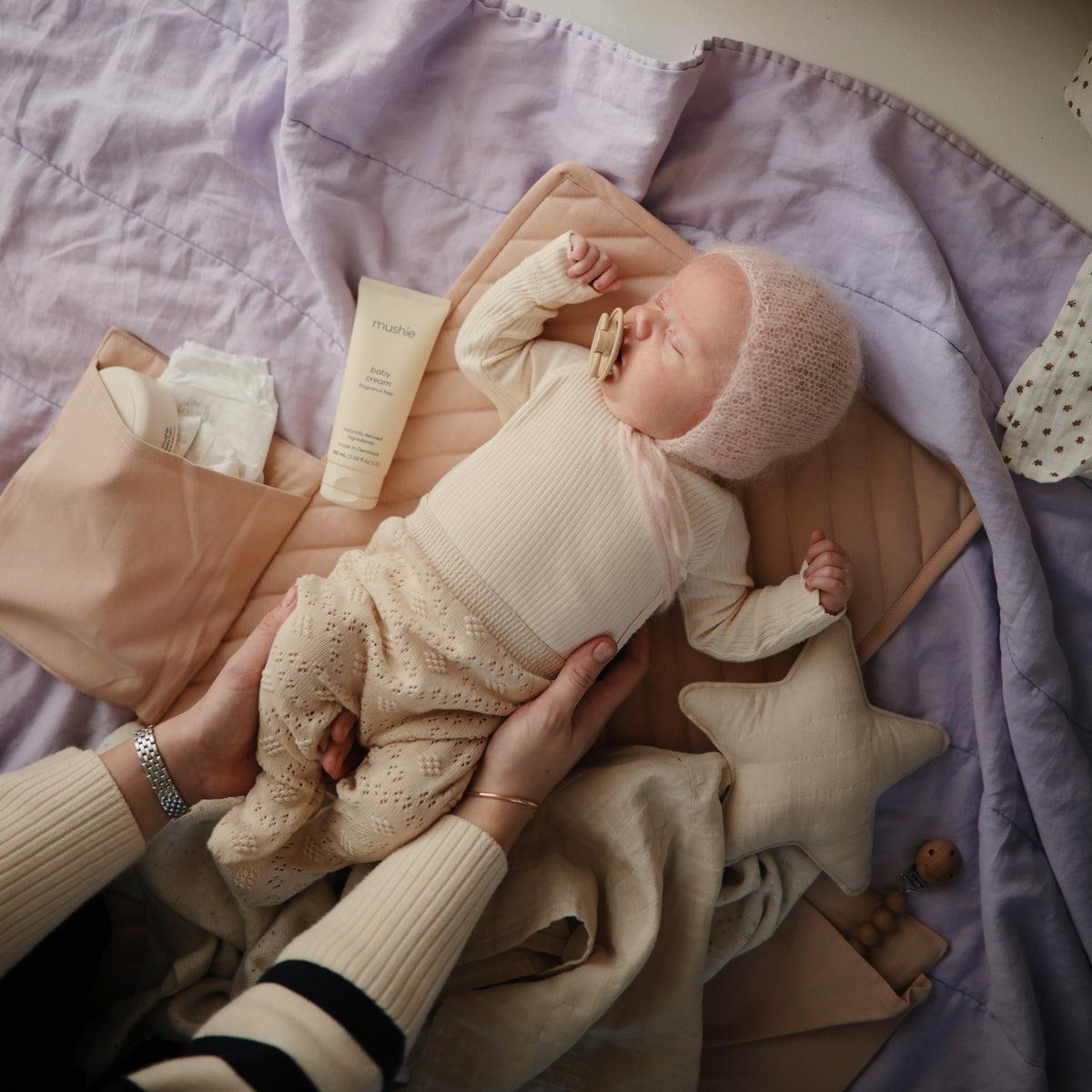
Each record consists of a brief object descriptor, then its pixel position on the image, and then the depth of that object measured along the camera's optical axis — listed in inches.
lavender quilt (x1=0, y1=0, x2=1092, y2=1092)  43.1
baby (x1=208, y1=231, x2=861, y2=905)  37.8
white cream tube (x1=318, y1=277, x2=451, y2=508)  43.3
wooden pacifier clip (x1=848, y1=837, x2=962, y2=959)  45.5
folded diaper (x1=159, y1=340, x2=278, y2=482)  44.7
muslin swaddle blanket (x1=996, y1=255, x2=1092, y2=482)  42.4
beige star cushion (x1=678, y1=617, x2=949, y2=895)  42.5
